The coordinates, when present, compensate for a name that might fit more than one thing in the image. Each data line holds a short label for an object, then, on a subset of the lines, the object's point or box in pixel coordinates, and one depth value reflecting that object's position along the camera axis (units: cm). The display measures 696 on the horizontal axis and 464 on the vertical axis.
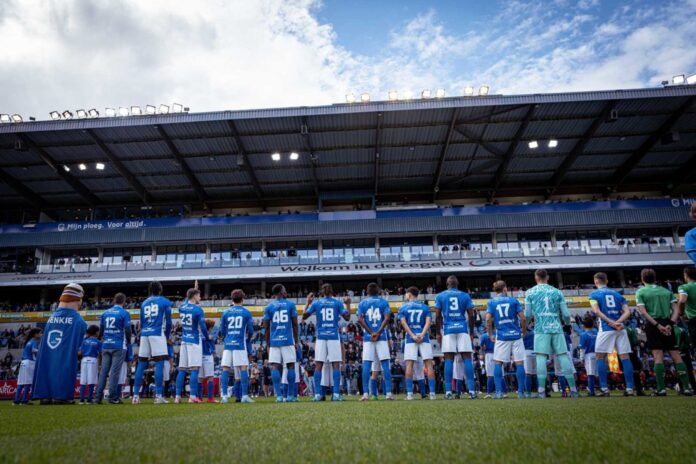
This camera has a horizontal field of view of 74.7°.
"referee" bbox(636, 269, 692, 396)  771
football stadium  904
